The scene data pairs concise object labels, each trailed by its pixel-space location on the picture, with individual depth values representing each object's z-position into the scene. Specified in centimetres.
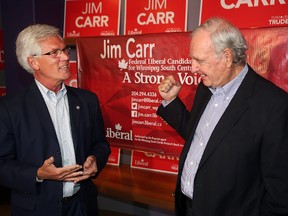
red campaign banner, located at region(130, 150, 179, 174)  216
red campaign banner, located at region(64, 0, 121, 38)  234
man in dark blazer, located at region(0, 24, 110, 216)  129
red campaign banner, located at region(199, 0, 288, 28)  168
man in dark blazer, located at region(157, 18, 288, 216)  106
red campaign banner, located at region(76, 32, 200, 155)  181
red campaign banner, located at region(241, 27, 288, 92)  146
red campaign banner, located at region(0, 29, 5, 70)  314
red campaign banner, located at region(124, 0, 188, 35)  202
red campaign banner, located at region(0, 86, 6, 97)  317
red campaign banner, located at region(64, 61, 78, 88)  244
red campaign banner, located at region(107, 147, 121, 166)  239
